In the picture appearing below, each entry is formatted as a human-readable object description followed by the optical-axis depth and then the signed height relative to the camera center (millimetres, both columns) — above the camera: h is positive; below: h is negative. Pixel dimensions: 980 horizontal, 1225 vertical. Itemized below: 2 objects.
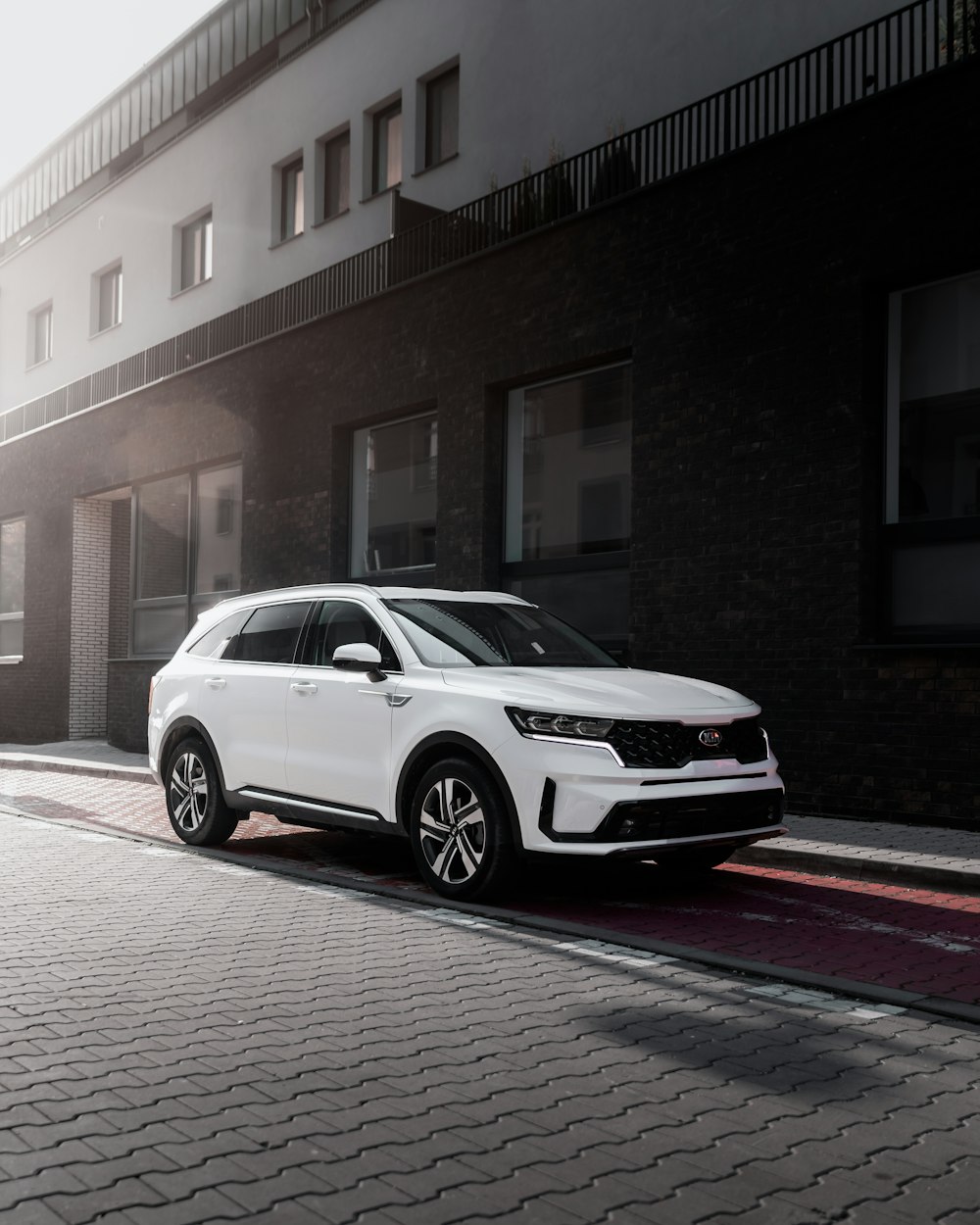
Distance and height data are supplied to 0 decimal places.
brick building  10688 +2153
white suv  6965 -681
